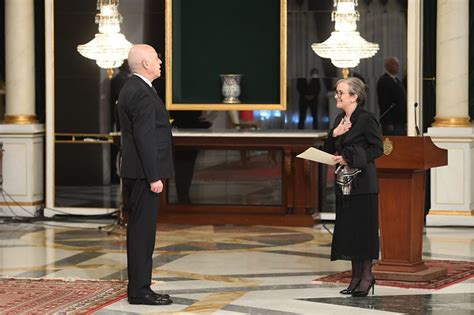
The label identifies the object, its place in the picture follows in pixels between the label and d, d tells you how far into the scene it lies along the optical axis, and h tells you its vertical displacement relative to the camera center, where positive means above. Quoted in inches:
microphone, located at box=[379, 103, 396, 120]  445.1 +7.0
